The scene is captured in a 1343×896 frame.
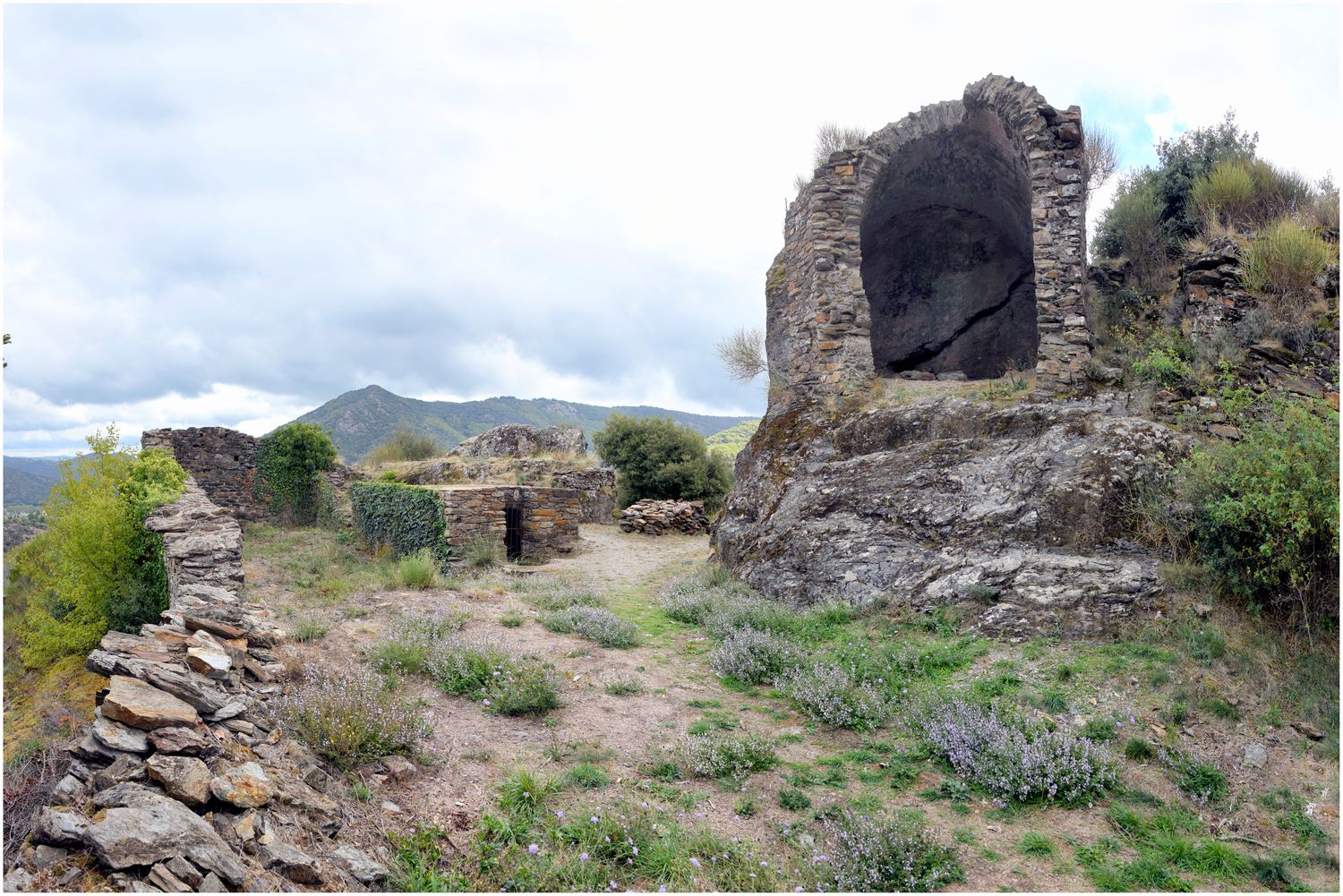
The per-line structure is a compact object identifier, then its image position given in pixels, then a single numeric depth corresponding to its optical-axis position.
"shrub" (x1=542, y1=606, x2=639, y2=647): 8.05
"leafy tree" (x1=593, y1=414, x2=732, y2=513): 23.80
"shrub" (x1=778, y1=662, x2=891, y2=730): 5.67
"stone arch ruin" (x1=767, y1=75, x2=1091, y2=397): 10.21
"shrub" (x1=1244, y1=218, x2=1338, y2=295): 8.66
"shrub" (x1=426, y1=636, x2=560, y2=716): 5.82
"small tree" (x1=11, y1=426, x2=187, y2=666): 9.11
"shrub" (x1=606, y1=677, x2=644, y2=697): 6.43
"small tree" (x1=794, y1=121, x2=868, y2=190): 14.71
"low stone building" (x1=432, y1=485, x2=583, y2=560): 13.68
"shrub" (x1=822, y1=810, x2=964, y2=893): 3.62
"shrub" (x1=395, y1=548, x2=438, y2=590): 10.45
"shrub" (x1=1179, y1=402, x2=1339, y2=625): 5.36
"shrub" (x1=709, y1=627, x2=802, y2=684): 6.92
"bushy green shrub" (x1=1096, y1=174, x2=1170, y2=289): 11.38
